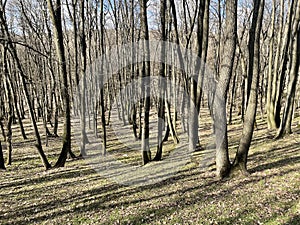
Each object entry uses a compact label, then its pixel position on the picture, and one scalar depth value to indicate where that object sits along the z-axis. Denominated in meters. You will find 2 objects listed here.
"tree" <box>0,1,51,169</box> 9.84
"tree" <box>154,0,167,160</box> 9.58
